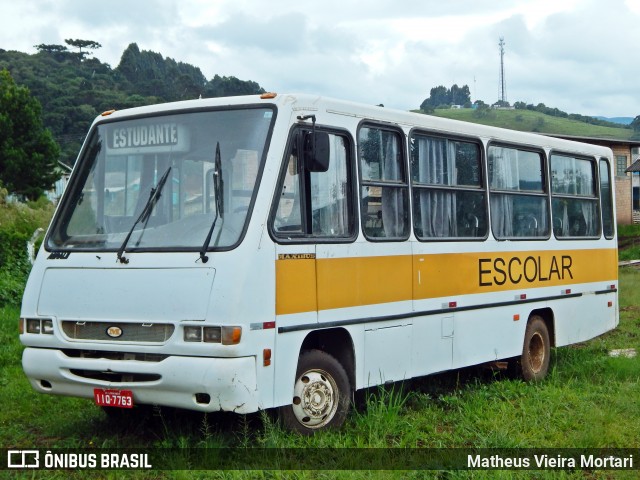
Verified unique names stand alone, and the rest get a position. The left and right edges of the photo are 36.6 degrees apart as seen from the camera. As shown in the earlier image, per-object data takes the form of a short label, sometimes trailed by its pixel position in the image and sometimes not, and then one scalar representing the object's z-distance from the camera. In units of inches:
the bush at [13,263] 628.7
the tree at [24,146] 2407.7
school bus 272.7
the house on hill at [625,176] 2763.3
